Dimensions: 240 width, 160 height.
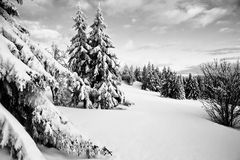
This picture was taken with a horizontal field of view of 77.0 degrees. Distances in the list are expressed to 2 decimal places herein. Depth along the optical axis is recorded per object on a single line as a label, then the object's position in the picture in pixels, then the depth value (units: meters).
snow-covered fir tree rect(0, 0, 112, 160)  2.32
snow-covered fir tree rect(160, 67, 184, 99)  44.22
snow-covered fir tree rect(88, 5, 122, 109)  13.64
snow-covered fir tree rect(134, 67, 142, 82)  88.00
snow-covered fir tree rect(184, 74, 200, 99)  49.56
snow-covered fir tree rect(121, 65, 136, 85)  74.62
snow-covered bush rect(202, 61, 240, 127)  10.62
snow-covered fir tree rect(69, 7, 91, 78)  14.41
